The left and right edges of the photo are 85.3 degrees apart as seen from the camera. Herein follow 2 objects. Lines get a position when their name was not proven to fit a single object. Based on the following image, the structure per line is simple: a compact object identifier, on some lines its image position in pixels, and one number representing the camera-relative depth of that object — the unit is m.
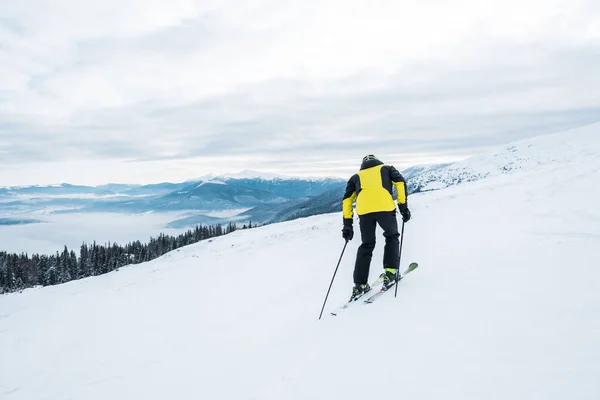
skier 6.93
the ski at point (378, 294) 6.52
